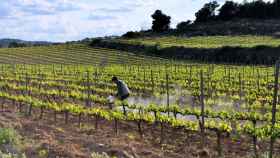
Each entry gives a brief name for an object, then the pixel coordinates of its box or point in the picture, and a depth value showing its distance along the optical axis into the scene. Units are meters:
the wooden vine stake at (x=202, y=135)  10.07
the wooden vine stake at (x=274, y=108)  8.46
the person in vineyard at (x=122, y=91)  16.61
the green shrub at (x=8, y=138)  9.30
